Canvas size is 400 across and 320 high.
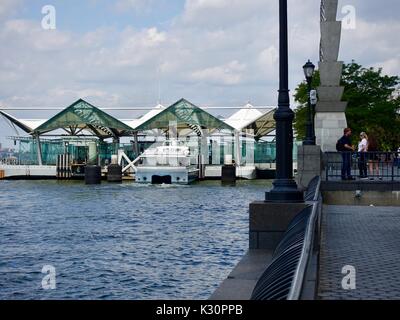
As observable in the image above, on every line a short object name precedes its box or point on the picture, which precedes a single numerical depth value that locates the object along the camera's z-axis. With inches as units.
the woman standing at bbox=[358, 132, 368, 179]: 1007.5
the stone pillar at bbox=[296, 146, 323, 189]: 954.7
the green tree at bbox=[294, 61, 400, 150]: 2755.9
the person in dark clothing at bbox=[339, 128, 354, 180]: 992.0
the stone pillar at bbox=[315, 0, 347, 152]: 1446.9
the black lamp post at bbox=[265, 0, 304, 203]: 511.5
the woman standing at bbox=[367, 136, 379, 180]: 1154.7
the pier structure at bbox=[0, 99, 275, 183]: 3198.8
